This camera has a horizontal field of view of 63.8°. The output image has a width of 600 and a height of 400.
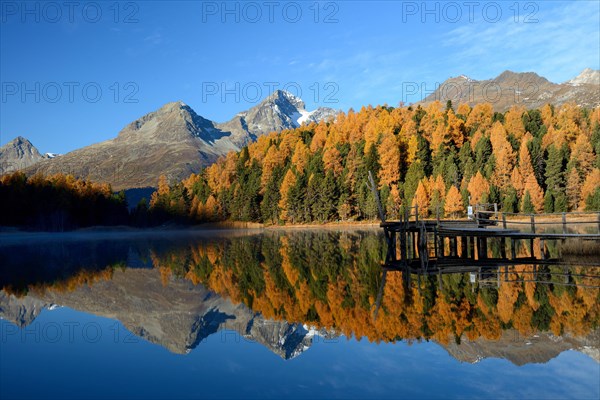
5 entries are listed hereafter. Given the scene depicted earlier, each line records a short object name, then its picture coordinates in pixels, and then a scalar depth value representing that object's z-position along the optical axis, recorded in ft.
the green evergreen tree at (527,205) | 270.67
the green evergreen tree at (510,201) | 276.82
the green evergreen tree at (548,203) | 277.23
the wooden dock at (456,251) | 96.32
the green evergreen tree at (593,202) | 254.57
